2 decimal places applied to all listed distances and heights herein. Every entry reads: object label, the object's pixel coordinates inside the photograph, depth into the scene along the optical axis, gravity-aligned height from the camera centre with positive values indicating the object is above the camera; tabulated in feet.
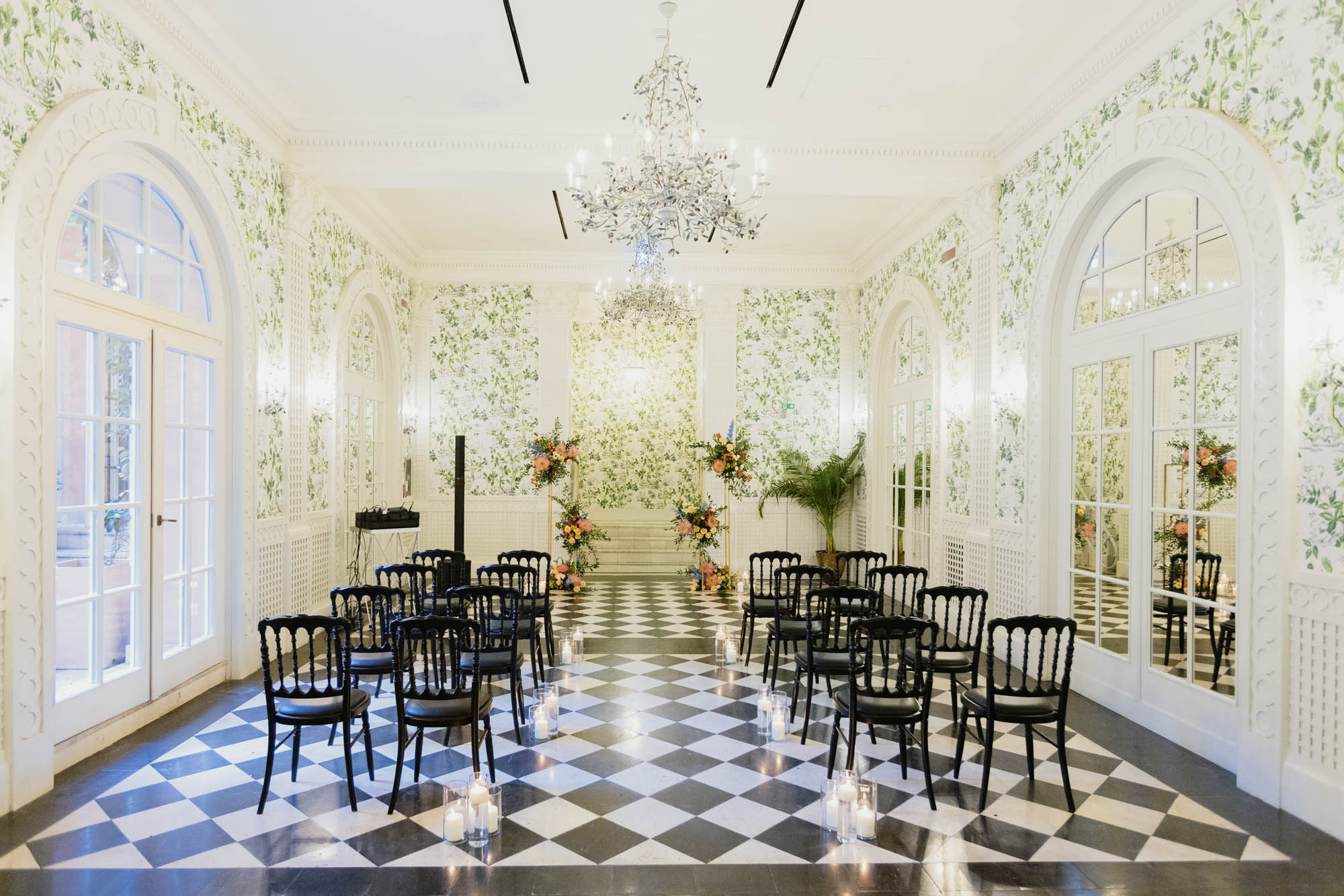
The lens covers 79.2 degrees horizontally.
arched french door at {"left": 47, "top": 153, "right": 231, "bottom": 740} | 13.61 +0.11
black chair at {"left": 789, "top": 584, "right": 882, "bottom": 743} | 15.16 -3.93
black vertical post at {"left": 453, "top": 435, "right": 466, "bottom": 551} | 27.45 -1.76
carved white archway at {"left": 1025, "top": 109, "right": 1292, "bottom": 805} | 12.28 +0.69
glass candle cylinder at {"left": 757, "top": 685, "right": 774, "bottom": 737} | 15.53 -5.06
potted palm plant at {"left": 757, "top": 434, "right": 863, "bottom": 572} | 33.45 -1.50
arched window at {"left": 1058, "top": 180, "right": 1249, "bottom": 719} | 13.96 +0.27
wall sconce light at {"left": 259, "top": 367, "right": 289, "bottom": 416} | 20.26 +1.44
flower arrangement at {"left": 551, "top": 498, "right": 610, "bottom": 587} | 31.73 -3.36
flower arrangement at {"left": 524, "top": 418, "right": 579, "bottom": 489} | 31.89 -0.38
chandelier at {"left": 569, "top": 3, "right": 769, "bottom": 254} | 14.24 +4.60
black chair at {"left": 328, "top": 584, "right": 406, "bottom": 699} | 13.84 -3.55
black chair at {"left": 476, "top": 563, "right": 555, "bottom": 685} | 17.88 -3.88
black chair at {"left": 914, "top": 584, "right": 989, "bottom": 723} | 14.26 -3.92
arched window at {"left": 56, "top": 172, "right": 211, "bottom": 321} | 13.91 +3.80
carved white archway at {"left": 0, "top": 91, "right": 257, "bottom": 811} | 11.82 +0.39
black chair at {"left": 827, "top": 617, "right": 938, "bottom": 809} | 12.26 -3.90
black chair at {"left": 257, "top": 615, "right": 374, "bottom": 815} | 11.75 -3.86
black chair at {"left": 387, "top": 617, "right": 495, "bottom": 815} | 11.91 -3.84
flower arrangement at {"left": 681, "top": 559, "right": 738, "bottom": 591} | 31.96 -5.07
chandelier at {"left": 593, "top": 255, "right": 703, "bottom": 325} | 27.17 +5.09
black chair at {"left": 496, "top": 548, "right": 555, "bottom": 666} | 19.79 -3.20
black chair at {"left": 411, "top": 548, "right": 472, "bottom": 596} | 22.06 -3.60
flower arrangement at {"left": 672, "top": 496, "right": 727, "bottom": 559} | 32.24 -3.00
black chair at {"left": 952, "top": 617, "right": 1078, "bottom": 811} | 12.19 -3.97
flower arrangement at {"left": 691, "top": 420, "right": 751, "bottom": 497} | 32.19 -0.34
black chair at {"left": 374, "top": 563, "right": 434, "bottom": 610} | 17.10 -2.69
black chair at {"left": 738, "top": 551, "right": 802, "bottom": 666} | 20.74 -4.12
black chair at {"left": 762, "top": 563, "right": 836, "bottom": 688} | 17.95 -3.97
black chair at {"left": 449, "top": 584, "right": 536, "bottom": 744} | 14.71 -3.97
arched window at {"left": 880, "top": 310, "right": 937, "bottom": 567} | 27.58 +0.26
